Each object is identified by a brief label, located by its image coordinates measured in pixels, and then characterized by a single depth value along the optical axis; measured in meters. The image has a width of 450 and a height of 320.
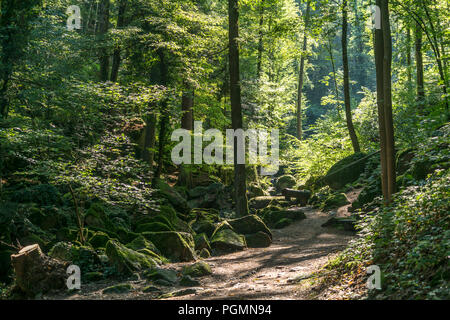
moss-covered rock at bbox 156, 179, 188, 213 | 14.79
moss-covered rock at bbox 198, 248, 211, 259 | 9.66
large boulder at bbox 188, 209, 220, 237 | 12.60
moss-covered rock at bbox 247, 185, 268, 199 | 19.69
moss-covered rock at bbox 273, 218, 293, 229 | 13.55
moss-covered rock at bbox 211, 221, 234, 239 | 11.30
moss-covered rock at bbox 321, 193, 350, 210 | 14.48
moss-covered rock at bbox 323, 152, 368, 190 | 15.36
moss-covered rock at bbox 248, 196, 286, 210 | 17.38
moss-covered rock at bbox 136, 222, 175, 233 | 10.54
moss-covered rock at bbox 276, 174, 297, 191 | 23.61
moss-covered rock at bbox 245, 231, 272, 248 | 10.76
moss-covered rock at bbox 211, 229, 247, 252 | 10.23
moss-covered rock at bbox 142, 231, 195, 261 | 9.08
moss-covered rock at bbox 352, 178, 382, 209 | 11.51
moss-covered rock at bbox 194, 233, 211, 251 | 10.08
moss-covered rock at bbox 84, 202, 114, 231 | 9.84
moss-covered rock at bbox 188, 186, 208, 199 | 17.19
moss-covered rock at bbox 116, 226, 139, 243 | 9.65
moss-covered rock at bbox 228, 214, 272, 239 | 11.46
